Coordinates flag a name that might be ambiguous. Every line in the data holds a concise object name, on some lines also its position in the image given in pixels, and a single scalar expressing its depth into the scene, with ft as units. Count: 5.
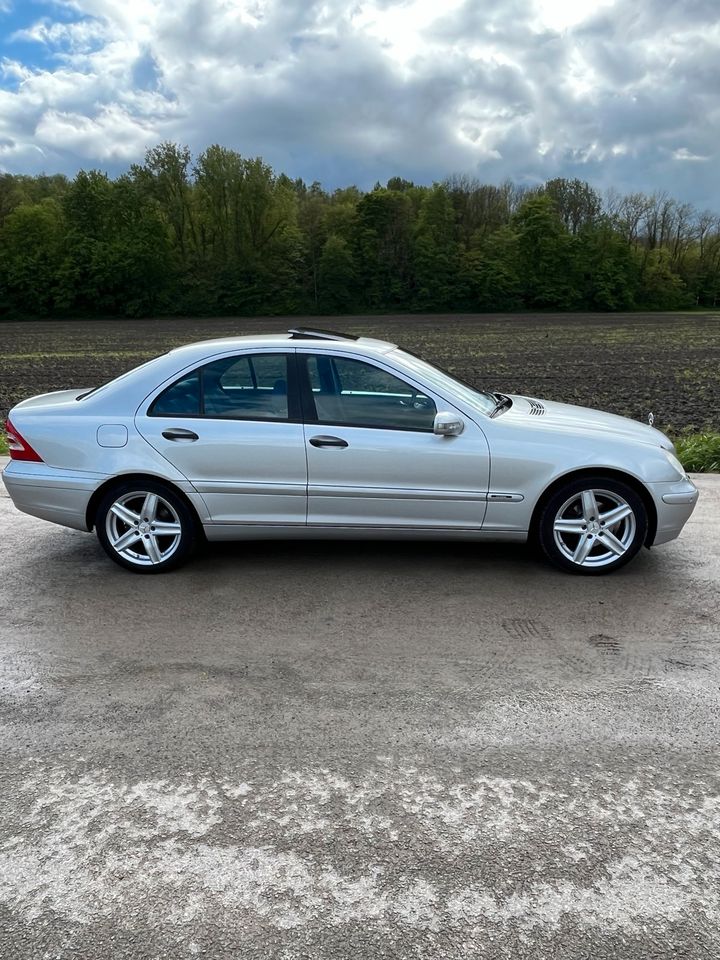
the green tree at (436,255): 232.94
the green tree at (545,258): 236.63
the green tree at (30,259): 216.95
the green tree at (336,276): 231.09
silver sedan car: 16.43
